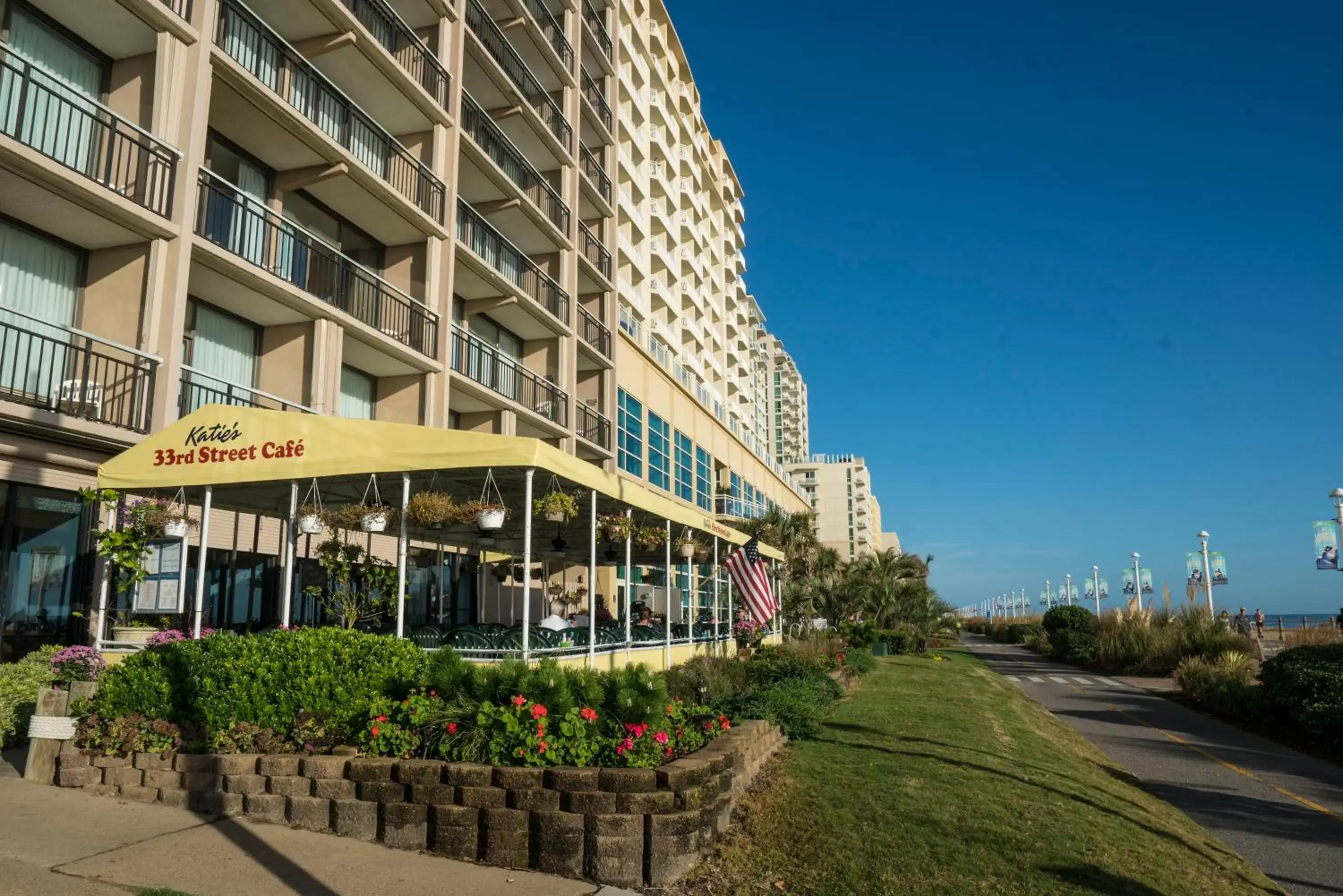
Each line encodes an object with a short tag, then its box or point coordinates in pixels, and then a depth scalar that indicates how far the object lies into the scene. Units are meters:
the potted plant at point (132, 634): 10.77
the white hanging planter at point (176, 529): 11.05
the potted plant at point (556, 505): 11.58
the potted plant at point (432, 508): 11.07
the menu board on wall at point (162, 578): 11.07
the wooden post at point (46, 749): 8.25
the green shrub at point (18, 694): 9.47
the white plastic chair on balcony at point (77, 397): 12.56
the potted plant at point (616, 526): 13.38
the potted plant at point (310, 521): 11.30
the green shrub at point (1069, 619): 38.22
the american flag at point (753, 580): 17.92
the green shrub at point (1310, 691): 15.70
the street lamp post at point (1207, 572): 37.44
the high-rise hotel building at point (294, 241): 12.67
